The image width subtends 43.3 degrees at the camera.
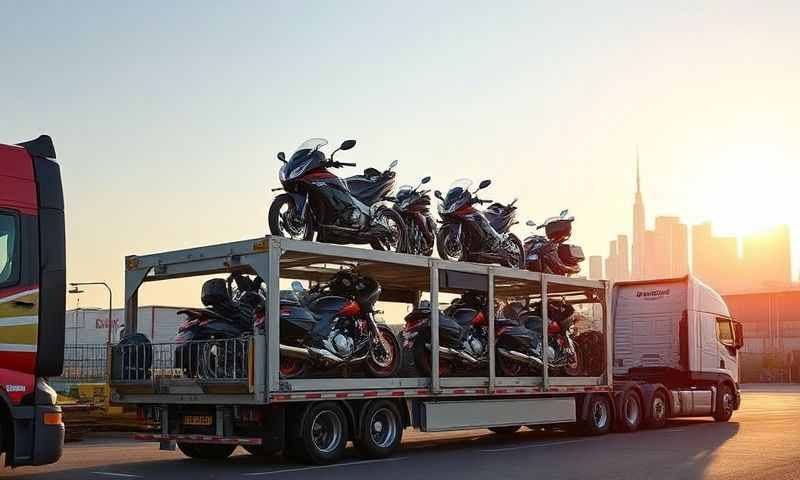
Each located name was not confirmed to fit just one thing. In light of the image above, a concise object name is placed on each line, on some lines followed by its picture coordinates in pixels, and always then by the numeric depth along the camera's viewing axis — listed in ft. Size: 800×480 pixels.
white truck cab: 67.26
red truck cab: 31.76
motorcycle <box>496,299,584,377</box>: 53.47
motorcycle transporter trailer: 39.81
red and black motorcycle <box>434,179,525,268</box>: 55.47
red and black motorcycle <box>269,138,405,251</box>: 44.98
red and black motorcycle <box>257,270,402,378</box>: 41.29
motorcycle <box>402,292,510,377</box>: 48.32
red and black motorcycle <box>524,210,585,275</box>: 62.69
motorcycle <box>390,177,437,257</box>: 52.24
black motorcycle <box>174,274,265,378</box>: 40.50
